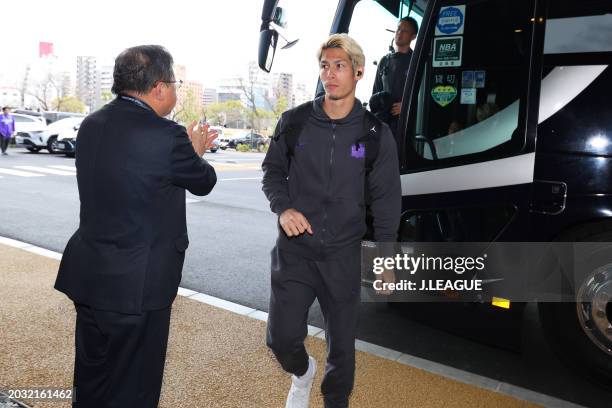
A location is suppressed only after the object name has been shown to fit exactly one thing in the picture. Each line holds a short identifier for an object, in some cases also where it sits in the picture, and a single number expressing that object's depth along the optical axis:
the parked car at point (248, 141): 41.25
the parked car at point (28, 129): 19.45
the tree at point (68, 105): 70.02
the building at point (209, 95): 114.62
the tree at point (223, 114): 74.62
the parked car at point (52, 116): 25.69
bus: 3.05
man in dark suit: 1.97
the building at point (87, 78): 110.25
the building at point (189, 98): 61.00
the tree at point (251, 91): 47.53
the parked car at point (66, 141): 18.45
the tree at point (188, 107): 60.78
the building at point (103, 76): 110.51
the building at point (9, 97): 95.29
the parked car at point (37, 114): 25.64
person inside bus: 3.96
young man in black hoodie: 2.42
